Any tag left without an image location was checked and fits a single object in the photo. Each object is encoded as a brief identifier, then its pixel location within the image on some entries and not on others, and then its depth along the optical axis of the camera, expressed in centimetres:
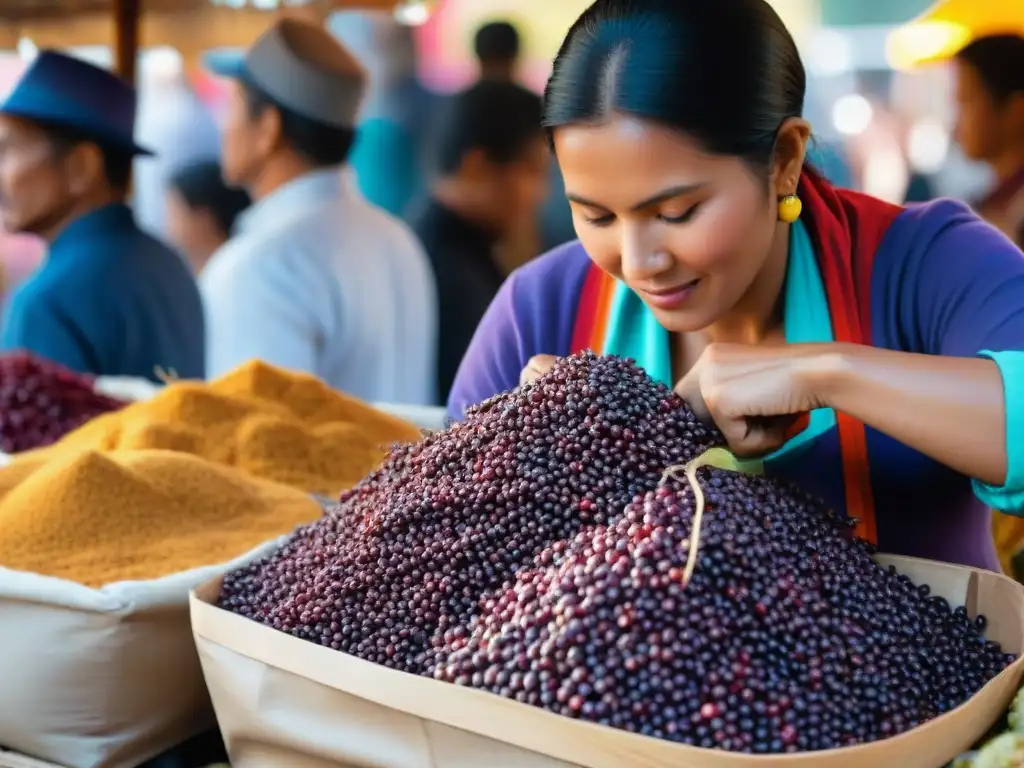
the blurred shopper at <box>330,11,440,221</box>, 290
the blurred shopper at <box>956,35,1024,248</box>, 242
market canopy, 281
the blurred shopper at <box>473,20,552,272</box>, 260
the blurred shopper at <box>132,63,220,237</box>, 346
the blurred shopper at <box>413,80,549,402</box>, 264
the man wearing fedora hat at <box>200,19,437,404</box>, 260
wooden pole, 274
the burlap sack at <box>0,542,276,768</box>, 92
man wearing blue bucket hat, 246
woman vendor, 81
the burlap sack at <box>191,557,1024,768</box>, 63
